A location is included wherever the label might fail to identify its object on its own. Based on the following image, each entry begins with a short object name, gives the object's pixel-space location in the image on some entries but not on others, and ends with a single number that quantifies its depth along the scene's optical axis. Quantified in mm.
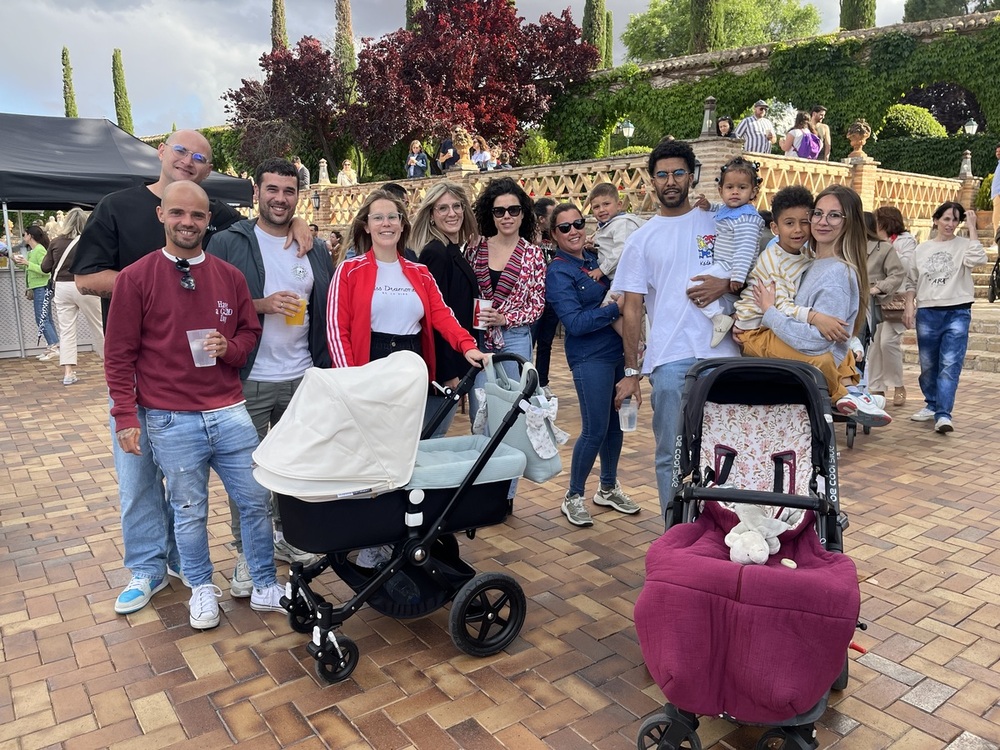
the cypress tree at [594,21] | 34188
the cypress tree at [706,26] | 29406
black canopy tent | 10008
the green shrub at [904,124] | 24109
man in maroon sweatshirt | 3080
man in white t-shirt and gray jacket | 3514
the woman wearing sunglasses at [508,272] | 4336
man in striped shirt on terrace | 14359
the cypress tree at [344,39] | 33612
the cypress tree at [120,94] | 45981
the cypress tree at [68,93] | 48688
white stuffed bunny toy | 2387
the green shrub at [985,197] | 18297
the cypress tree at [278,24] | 36688
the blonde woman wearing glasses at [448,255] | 4012
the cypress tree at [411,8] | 31844
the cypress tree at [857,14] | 27422
